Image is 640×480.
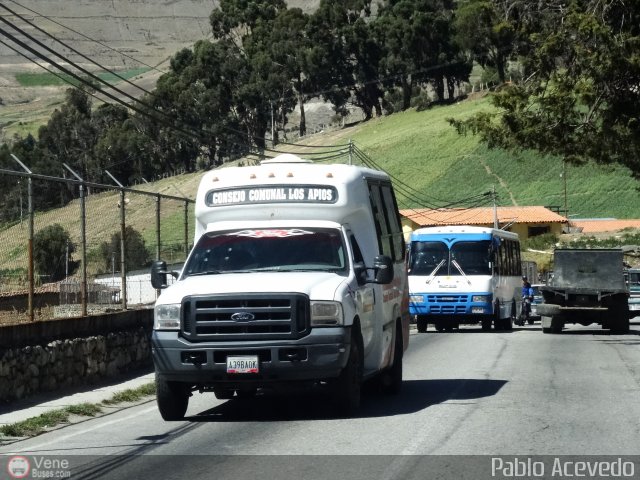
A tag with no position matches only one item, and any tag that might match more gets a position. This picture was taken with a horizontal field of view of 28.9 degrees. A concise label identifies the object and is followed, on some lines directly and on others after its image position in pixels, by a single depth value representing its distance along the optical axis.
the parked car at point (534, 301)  43.53
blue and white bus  34.12
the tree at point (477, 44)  106.62
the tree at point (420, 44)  116.88
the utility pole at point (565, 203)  89.61
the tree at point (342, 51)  118.56
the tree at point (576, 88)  27.70
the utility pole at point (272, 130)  116.81
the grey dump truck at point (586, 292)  32.72
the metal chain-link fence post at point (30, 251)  15.79
